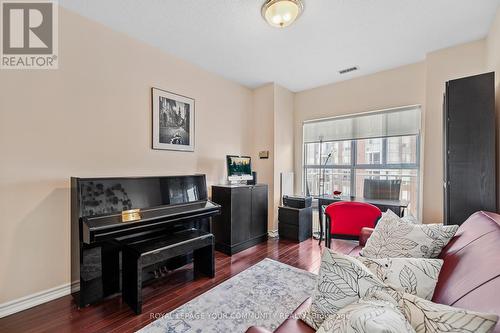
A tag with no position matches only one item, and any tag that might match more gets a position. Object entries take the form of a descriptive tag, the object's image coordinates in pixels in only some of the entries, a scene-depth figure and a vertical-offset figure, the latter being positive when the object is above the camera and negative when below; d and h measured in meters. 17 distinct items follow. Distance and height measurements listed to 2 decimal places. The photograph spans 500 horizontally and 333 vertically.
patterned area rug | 1.74 -1.26
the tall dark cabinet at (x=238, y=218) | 3.19 -0.80
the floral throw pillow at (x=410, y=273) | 0.97 -0.50
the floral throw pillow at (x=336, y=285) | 0.90 -0.50
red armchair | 2.45 -0.60
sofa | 0.76 -0.44
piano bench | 1.92 -0.86
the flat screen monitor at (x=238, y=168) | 3.40 -0.04
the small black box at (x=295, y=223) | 3.66 -0.99
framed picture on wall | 2.87 +0.61
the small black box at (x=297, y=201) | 3.77 -0.63
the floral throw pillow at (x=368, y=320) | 0.64 -0.48
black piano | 1.96 -0.53
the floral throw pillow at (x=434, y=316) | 0.61 -0.49
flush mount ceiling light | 1.96 +1.42
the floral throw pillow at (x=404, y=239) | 1.36 -0.50
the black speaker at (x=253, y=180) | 3.72 -0.25
